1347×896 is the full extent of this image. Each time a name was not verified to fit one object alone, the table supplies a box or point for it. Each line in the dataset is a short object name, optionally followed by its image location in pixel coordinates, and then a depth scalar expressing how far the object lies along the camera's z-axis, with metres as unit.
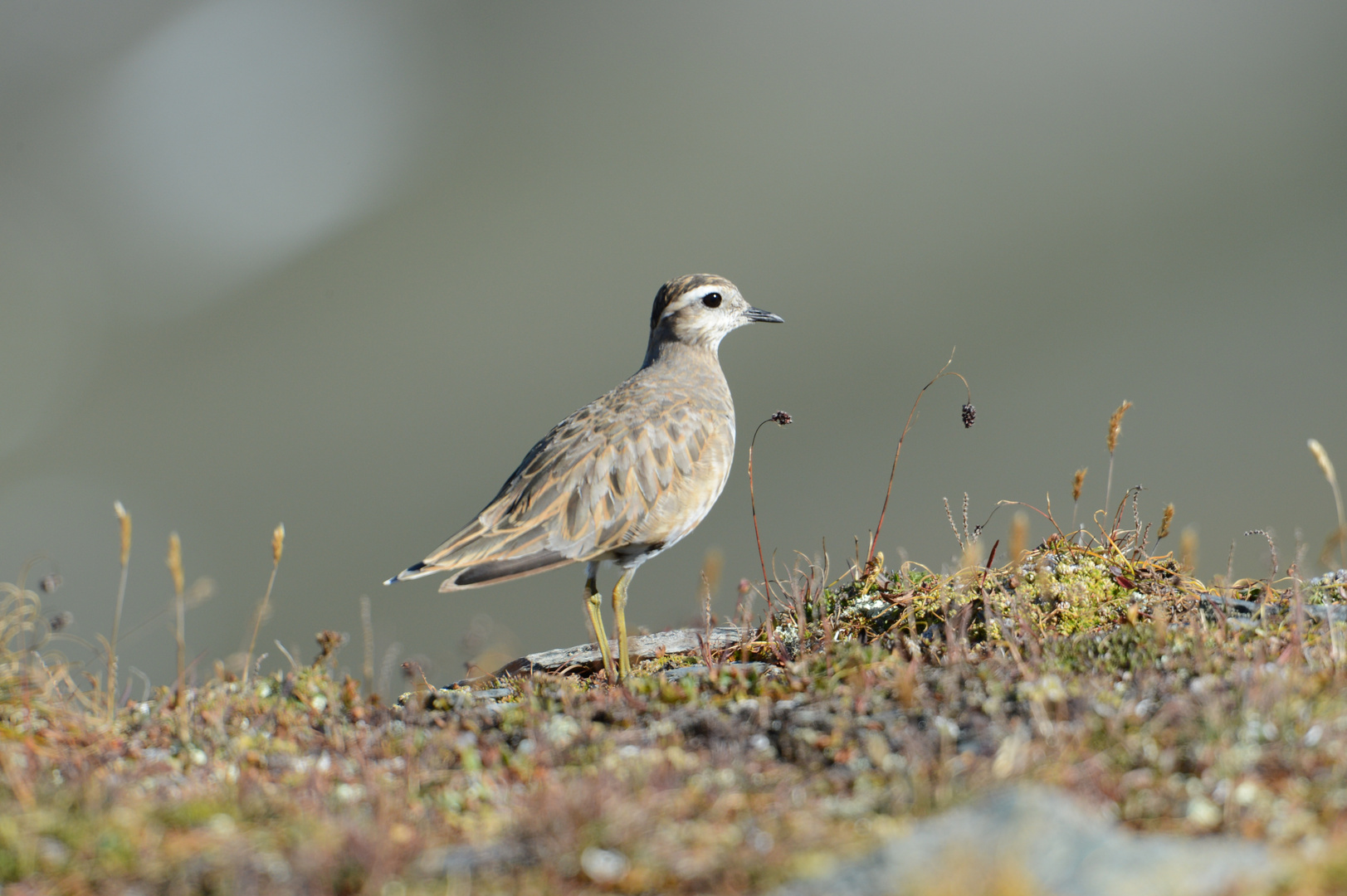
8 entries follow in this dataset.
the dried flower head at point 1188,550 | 14.75
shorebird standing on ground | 18.20
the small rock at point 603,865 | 8.08
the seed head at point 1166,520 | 15.49
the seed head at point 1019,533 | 12.87
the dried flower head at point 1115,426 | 15.36
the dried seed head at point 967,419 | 17.37
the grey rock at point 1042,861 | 7.00
